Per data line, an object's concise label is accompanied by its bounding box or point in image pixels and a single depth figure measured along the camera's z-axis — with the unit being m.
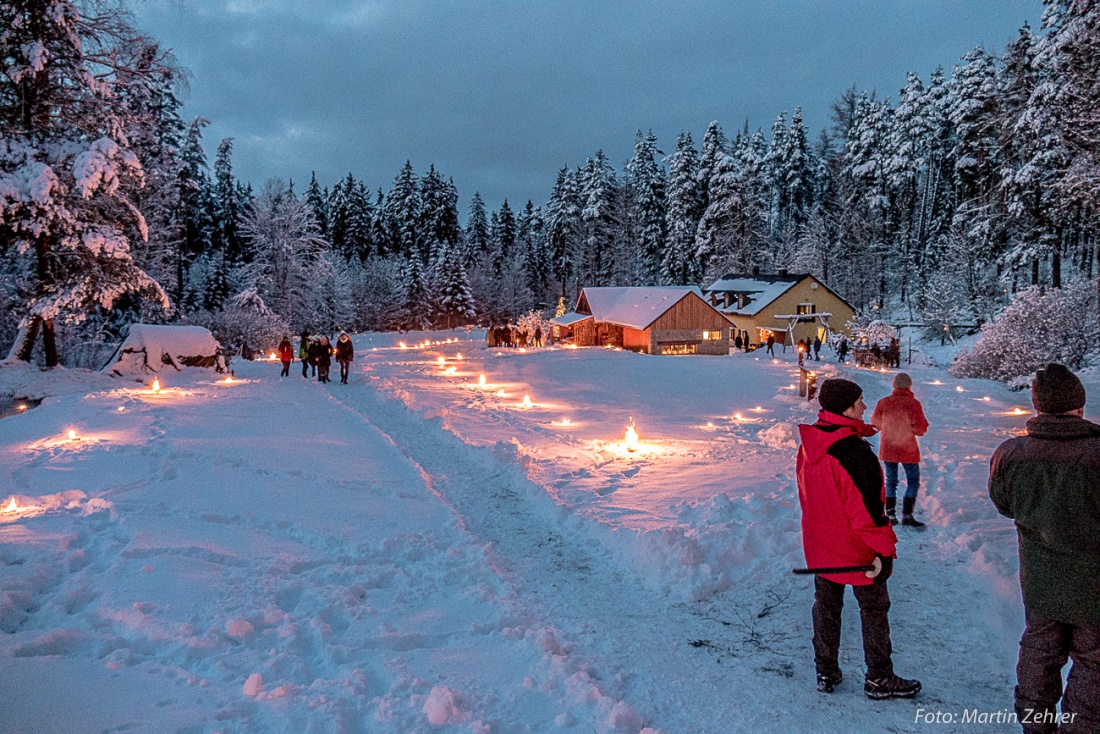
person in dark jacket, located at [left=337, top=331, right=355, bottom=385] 20.73
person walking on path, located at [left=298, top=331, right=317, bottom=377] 22.06
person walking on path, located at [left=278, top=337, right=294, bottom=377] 22.70
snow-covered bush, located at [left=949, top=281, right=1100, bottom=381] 22.64
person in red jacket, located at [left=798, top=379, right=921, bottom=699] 3.59
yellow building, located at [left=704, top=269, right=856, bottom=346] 48.50
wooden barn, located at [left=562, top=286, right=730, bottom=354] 42.53
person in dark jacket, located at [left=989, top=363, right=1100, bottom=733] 2.99
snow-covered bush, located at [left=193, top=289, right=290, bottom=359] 34.94
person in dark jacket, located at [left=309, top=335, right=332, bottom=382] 21.06
